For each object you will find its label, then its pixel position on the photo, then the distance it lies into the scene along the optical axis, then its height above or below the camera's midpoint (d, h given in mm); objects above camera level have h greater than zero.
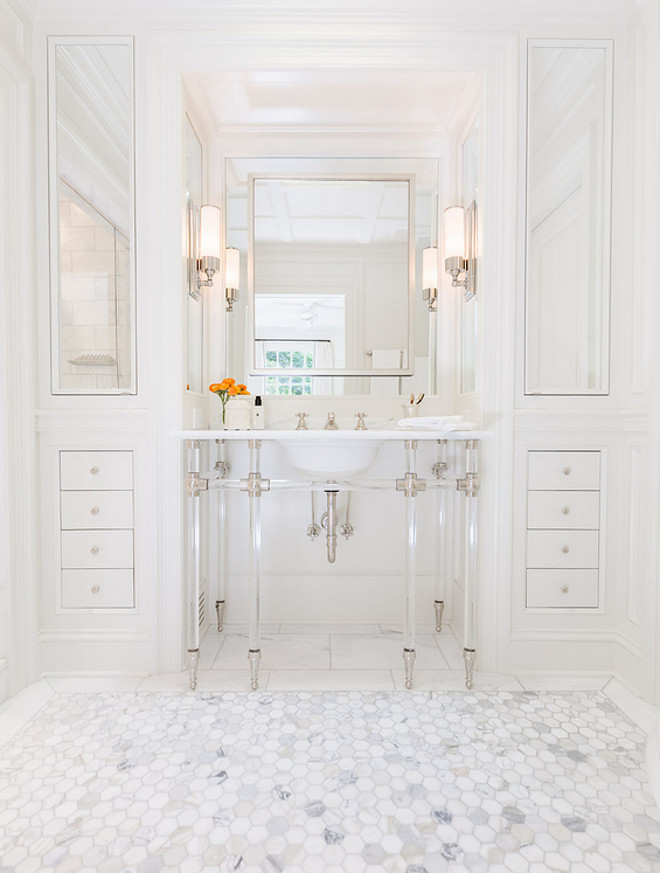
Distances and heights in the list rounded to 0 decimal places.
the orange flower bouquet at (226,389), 2227 +135
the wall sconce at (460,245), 2299 +779
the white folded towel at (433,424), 1856 -7
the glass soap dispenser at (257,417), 2283 +17
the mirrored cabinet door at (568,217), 2021 +794
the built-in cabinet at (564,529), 2041 -413
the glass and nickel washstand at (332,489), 1851 -295
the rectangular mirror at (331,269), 2508 +724
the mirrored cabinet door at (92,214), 2000 +788
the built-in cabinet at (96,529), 2031 -421
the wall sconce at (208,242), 2361 +805
